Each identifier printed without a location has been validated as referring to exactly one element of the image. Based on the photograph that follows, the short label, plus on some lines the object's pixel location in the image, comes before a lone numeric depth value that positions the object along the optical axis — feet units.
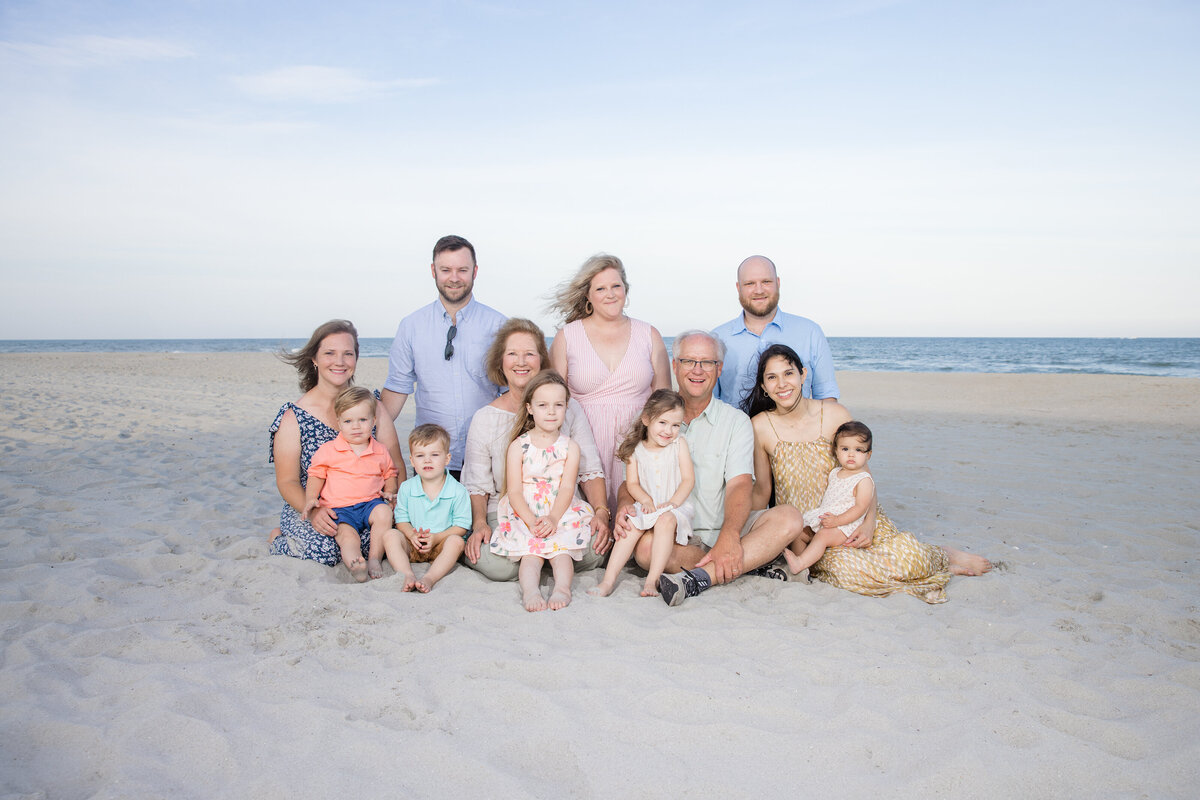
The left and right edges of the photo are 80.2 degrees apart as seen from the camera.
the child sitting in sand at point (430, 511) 11.99
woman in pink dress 13.57
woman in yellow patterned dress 11.46
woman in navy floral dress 12.44
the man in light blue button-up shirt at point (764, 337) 14.98
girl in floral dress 11.77
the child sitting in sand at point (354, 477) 12.34
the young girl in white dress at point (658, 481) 11.68
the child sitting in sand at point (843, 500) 11.88
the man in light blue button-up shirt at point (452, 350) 14.76
